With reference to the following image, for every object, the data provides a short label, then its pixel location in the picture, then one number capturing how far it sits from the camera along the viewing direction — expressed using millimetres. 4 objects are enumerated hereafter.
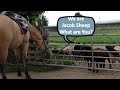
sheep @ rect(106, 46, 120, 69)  8270
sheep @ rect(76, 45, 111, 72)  8029
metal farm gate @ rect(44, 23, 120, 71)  8633
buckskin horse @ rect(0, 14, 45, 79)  5699
